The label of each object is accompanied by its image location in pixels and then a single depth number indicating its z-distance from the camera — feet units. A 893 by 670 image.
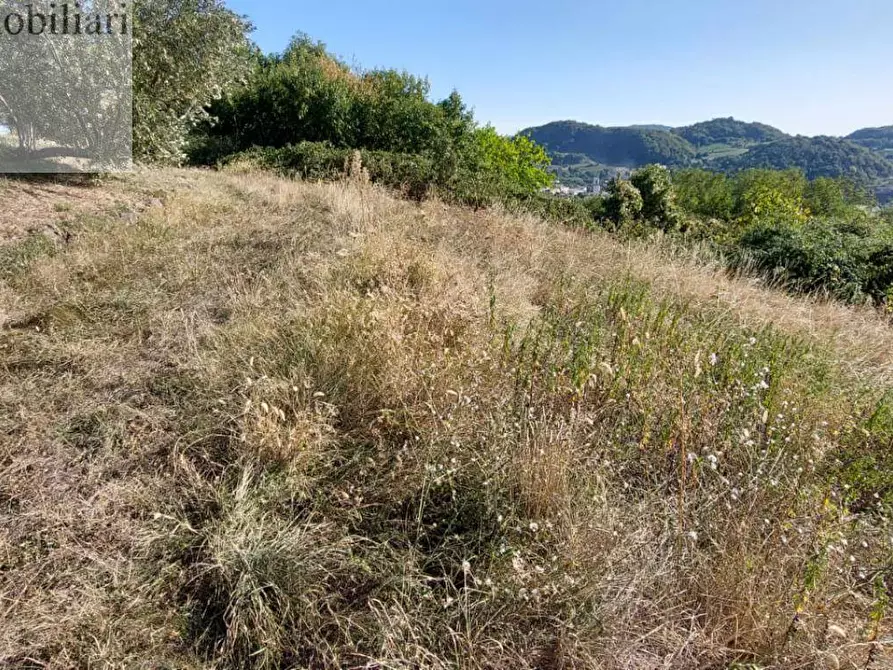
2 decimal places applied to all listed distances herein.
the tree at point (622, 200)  59.54
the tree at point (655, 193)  65.82
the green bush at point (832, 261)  20.98
